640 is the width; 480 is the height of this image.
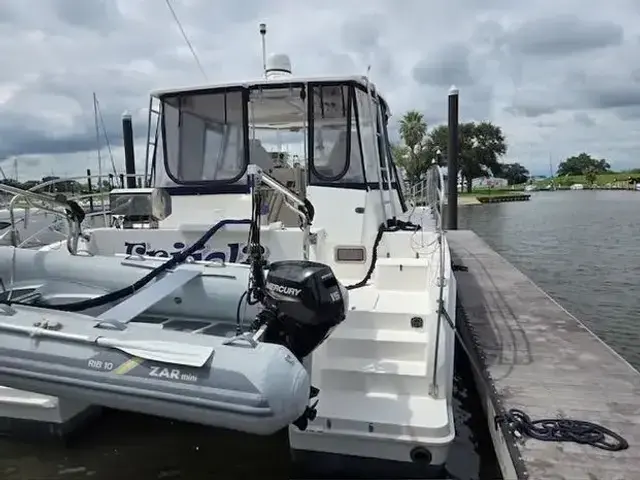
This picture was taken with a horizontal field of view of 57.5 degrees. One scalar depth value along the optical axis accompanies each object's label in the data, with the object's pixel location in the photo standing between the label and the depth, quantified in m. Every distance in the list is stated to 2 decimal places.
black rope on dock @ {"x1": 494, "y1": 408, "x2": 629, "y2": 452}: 3.41
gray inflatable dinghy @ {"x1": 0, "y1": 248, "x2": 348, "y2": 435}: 2.56
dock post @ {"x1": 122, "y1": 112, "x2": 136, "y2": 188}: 11.91
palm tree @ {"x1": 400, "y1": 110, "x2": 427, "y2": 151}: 45.84
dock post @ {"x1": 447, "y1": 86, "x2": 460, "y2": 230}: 12.59
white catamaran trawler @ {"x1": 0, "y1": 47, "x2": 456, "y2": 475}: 2.67
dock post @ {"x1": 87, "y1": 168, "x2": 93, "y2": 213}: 4.80
